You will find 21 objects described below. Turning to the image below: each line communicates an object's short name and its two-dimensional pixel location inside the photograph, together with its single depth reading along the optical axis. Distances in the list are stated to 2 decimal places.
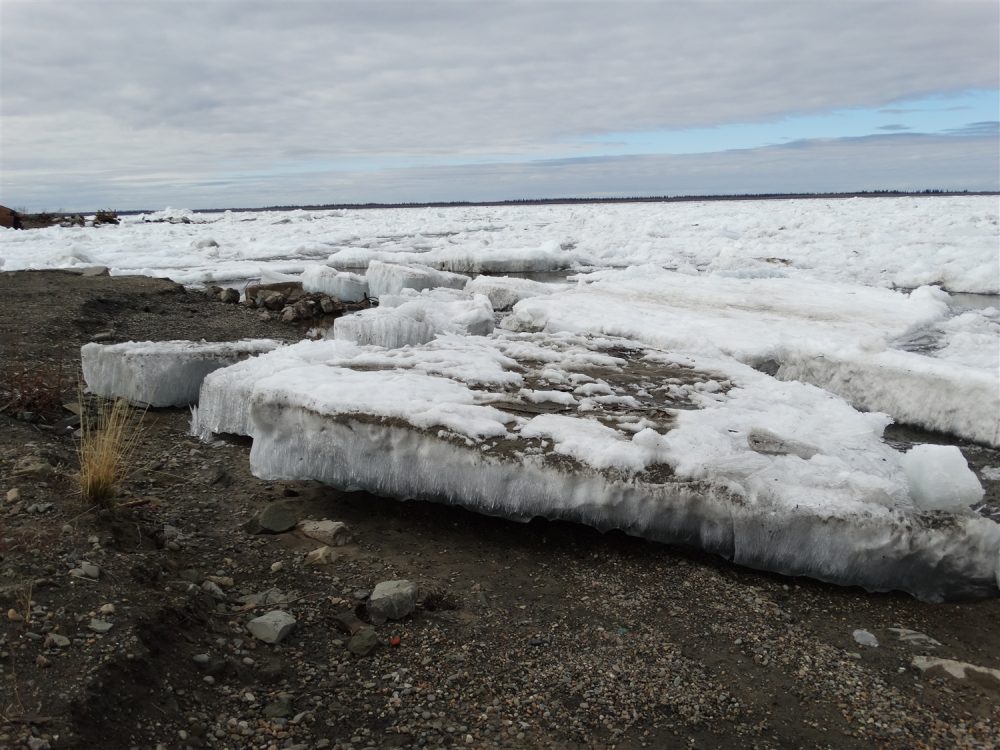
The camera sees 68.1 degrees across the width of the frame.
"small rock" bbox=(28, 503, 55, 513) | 3.45
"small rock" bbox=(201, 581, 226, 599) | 3.32
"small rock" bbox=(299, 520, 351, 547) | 3.96
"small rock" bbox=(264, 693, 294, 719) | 2.65
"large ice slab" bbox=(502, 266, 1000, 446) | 6.31
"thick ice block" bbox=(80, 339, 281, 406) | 5.94
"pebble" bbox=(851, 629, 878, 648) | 3.31
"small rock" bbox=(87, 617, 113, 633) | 2.69
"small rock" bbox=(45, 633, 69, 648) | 2.54
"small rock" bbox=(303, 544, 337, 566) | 3.73
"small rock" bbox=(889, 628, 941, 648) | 3.32
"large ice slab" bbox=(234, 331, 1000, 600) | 3.68
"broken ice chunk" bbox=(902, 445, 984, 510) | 3.85
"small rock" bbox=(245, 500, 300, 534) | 4.09
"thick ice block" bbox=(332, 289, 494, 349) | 7.54
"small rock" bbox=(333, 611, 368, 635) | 3.19
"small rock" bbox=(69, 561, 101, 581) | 2.96
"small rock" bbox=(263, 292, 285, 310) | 10.81
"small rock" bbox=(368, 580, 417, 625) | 3.29
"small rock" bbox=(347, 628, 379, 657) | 3.05
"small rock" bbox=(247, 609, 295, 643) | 3.07
